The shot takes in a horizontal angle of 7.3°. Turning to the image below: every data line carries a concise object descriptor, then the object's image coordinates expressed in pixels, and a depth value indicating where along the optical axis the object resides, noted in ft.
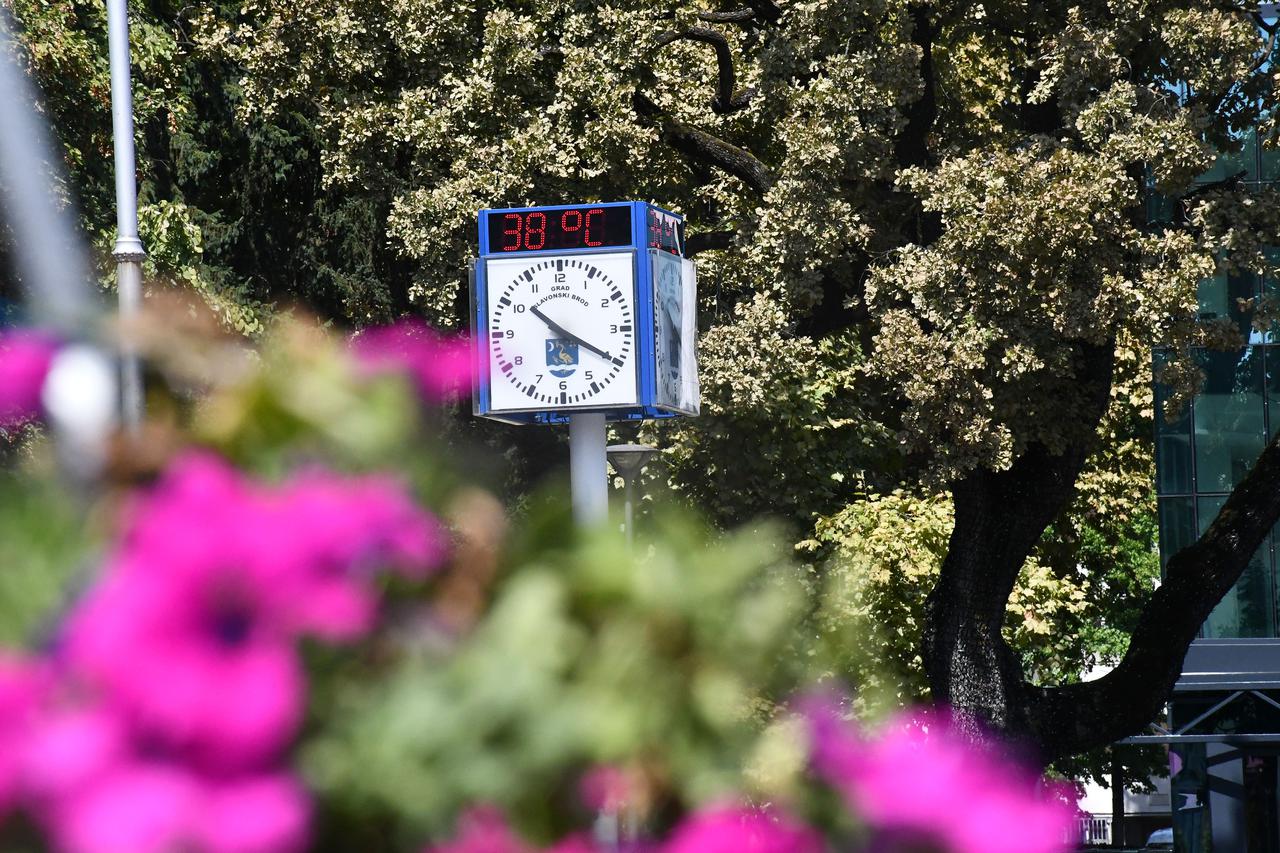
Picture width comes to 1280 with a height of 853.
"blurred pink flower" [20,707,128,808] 32.58
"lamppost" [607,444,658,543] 202.32
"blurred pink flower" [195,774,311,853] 32.29
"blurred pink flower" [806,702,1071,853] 37.68
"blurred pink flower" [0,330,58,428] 44.68
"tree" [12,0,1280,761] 190.79
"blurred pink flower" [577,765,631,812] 38.48
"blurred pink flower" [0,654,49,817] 33.59
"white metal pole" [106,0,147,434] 192.12
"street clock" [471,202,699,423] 184.95
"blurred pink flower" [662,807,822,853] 39.96
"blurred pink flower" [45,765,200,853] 31.29
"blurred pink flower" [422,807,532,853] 36.62
